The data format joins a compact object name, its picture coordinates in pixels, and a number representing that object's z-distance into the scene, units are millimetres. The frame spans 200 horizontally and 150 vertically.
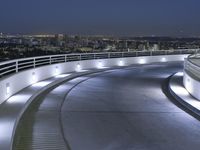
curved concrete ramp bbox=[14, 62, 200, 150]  8883
